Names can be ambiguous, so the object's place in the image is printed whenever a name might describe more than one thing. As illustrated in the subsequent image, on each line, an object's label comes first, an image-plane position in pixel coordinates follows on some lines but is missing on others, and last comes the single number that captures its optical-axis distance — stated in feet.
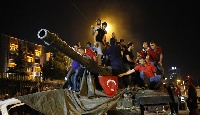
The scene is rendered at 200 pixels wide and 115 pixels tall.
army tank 20.52
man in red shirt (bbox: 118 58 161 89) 26.32
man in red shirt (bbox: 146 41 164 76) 31.09
